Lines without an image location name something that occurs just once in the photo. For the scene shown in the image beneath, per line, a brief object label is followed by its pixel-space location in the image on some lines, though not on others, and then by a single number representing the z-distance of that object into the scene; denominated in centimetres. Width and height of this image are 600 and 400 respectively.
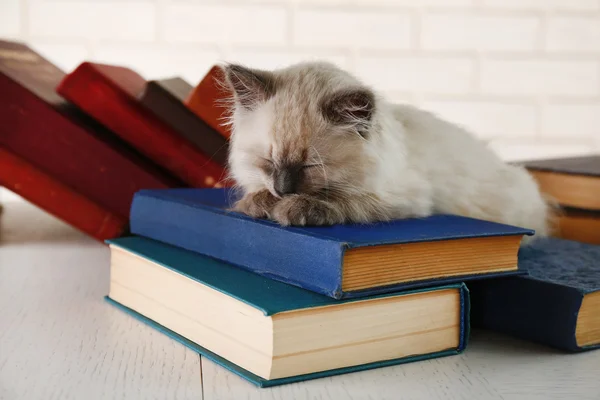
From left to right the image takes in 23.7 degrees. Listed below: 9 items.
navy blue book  92
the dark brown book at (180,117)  121
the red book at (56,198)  120
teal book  87
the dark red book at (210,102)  119
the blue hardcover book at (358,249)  88
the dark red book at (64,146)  119
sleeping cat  98
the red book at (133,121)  122
